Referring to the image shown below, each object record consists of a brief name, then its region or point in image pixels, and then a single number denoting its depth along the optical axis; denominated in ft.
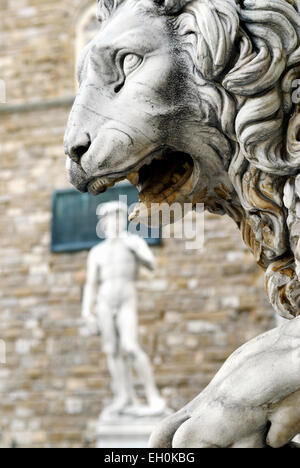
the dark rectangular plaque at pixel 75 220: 36.09
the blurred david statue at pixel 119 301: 27.32
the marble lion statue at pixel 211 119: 3.19
